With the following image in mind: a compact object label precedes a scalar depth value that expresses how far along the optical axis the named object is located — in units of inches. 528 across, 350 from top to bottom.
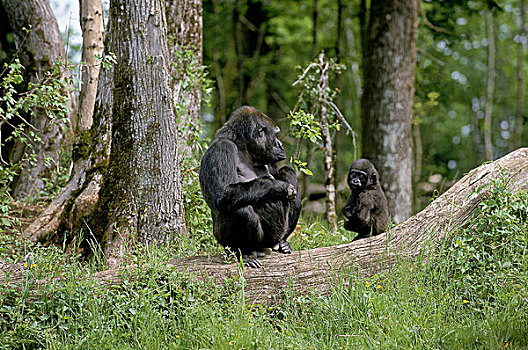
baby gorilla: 497.7
